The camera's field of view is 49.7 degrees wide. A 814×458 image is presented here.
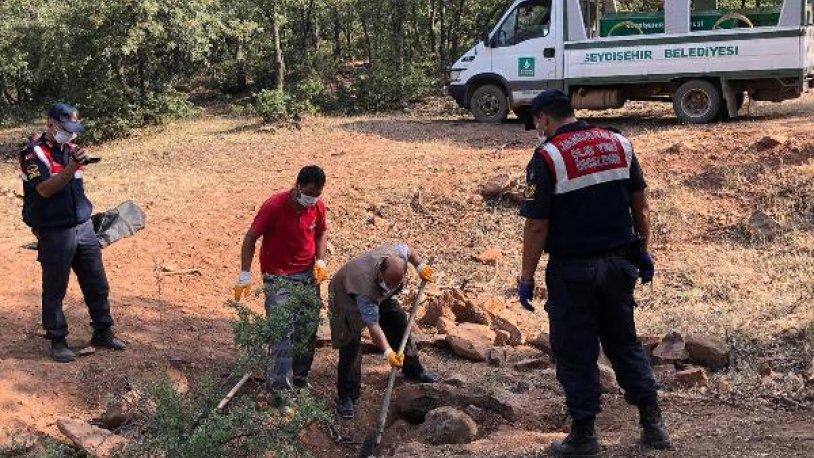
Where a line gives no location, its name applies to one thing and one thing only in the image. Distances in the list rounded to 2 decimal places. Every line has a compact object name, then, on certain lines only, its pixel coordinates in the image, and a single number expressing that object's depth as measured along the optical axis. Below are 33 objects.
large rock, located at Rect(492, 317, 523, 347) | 6.91
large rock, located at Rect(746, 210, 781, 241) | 8.51
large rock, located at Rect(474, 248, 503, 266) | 8.98
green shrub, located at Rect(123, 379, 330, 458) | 3.52
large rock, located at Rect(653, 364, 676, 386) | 5.62
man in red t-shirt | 5.19
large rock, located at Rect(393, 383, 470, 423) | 5.63
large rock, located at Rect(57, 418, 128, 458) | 4.60
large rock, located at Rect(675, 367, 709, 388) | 5.51
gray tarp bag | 8.98
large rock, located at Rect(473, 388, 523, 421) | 5.39
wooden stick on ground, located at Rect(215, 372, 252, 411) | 4.30
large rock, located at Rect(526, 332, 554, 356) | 6.63
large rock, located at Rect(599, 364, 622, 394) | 5.58
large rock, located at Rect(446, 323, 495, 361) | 6.54
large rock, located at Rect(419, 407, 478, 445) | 5.06
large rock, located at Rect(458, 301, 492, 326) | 7.32
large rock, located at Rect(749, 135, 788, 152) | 9.88
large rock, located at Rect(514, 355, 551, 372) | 6.32
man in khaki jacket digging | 5.05
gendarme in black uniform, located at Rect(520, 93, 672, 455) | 4.01
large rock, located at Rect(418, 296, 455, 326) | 7.40
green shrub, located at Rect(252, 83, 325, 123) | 15.83
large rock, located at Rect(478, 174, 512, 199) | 10.16
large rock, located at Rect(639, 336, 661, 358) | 6.17
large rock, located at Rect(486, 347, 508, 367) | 6.45
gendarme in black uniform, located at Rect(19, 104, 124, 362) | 5.52
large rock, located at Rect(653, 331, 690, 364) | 6.00
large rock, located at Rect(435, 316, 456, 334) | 7.01
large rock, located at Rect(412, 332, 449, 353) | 6.75
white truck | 12.09
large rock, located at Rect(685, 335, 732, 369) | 5.91
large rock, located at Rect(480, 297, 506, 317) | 7.51
